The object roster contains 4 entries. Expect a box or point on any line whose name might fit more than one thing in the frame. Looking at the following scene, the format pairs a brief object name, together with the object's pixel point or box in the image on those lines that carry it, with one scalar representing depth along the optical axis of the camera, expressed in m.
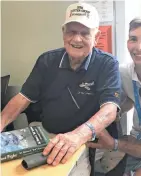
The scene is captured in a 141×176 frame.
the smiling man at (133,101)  1.56
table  0.90
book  0.98
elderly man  1.45
